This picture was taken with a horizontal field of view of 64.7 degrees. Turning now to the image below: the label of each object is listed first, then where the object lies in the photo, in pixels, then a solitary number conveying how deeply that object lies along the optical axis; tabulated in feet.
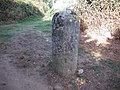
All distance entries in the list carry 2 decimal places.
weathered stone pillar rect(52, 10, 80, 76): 7.61
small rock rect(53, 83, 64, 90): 7.30
